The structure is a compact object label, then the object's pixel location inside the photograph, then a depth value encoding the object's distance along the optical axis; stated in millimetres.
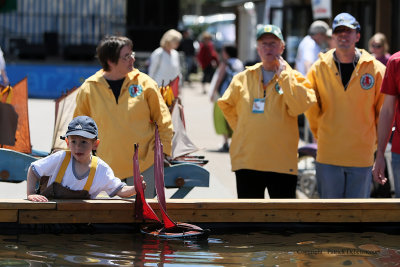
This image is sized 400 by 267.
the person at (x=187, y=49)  30631
